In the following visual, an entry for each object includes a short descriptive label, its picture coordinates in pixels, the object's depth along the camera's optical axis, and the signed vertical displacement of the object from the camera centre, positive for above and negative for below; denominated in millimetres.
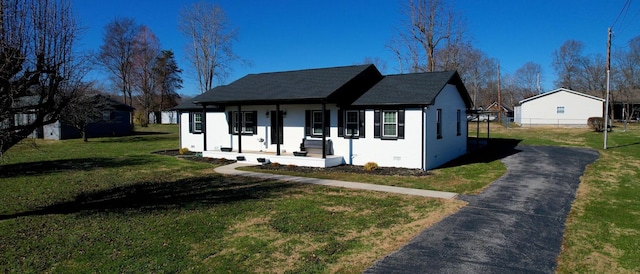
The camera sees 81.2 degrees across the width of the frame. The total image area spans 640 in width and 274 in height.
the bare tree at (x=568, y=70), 60781 +9335
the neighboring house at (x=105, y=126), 32062 +225
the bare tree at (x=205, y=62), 35969 +6536
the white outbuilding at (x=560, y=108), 38938 +1973
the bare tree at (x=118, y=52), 41844 +8655
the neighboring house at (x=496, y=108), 61612 +3300
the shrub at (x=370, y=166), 15664 -1640
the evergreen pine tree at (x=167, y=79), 57938 +7882
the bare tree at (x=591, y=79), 55000 +7188
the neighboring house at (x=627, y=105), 47594 +2904
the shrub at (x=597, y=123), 31906 +286
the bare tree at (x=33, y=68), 6531 +1129
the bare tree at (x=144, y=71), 46688 +7694
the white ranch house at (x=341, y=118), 15867 +458
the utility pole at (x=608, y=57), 20886 +3877
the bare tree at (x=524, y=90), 76000 +7568
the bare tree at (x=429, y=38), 32594 +7981
